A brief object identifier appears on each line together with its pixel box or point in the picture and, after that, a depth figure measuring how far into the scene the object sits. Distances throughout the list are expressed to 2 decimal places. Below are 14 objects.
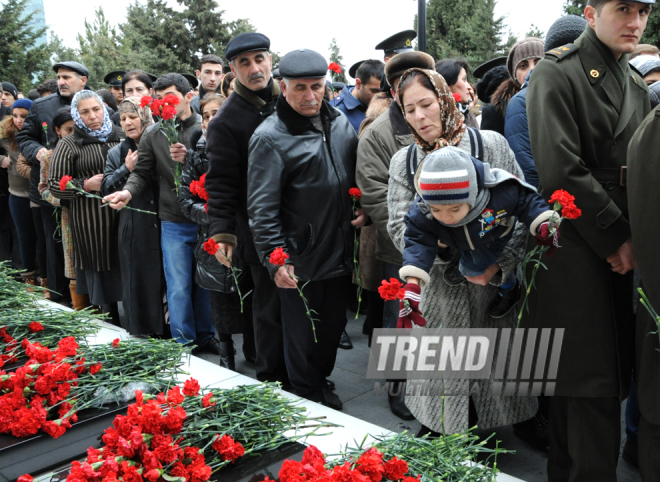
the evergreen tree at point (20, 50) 17.53
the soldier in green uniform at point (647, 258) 2.06
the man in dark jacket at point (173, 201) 4.45
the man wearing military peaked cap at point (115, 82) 8.03
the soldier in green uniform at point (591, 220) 2.28
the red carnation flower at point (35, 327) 3.13
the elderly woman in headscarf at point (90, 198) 4.96
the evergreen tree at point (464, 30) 18.03
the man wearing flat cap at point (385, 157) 3.25
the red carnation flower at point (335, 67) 5.84
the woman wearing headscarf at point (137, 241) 4.67
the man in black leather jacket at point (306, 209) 3.18
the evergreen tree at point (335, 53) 24.36
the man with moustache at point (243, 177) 3.51
